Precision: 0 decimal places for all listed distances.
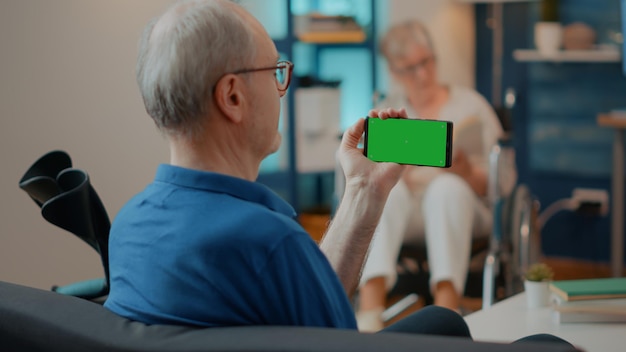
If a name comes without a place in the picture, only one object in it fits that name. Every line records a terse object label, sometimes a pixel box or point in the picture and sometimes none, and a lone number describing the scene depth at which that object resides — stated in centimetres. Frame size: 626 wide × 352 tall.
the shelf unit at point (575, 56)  434
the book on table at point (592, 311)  201
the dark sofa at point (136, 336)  98
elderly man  115
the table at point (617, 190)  402
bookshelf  399
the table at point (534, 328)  191
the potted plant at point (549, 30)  449
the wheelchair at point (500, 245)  318
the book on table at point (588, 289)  206
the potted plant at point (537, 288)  222
